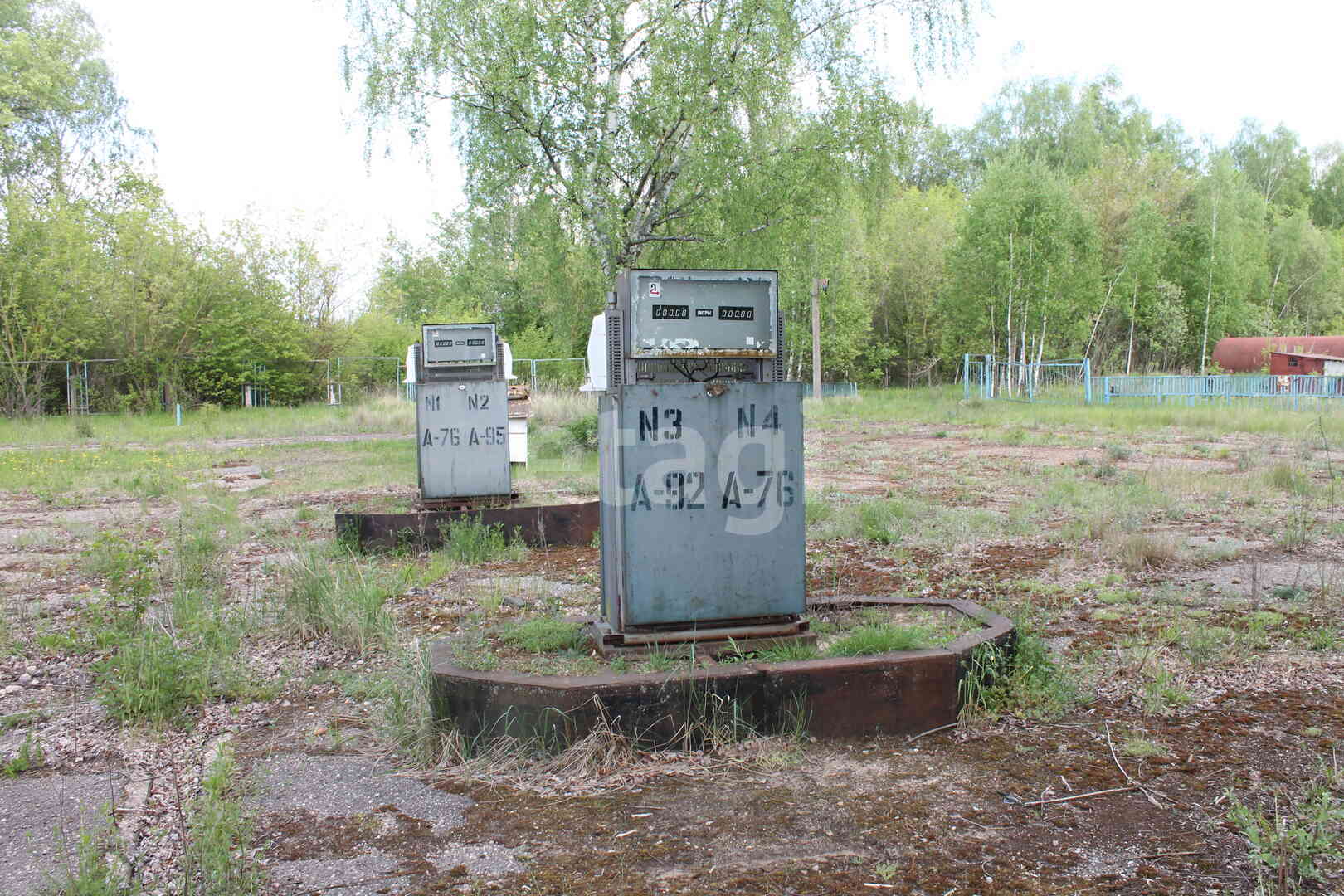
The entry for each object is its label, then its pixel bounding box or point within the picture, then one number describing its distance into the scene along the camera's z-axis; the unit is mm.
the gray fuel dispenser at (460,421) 9219
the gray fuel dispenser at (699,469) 4281
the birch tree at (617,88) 13445
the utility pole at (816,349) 36647
